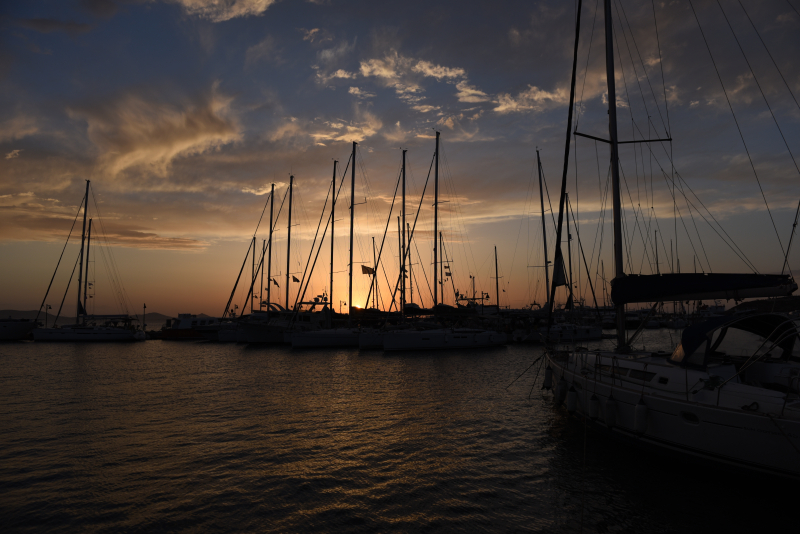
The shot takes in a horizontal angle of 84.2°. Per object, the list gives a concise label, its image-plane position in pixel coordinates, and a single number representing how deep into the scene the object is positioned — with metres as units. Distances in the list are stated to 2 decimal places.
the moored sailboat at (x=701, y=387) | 9.02
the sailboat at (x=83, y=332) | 61.88
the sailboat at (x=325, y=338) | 47.16
